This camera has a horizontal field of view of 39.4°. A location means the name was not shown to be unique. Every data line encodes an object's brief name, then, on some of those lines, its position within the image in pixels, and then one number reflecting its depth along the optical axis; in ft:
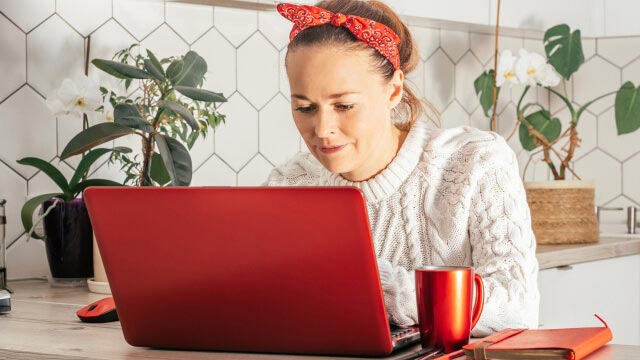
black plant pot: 6.18
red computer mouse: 4.40
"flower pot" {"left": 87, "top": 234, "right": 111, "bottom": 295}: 5.84
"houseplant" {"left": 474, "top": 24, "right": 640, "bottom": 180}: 8.48
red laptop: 3.11
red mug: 3.38
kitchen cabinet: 7.32
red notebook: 3.00
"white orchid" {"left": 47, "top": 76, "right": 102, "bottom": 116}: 6.16
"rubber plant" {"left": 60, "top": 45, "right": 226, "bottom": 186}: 5.78
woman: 4.61
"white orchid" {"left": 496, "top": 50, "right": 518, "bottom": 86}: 8.46
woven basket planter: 7.83
